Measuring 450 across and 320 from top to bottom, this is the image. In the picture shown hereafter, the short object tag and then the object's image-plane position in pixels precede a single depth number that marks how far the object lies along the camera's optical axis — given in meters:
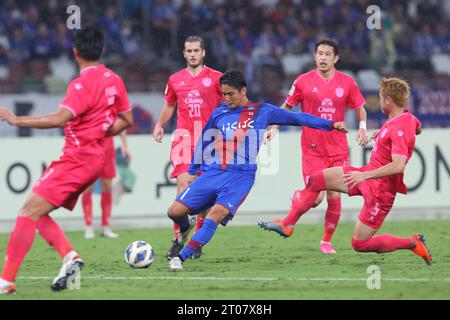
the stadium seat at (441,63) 22.97
